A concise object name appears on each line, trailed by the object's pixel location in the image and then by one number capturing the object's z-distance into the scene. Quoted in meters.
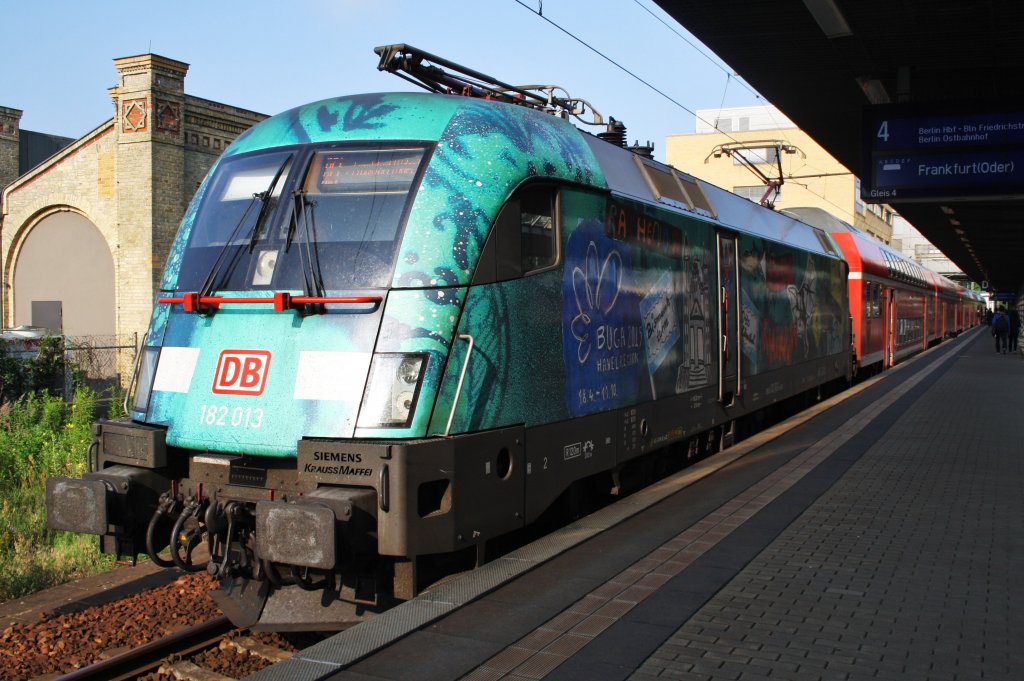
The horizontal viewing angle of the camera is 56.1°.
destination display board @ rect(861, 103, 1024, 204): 12.95
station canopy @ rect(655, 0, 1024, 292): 11.63
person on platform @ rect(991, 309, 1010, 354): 35.28
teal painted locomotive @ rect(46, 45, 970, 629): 5.33
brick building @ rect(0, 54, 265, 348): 20.73
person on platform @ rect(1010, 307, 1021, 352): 38.60
